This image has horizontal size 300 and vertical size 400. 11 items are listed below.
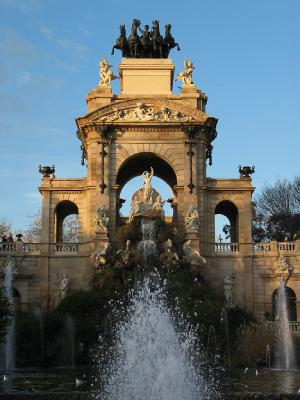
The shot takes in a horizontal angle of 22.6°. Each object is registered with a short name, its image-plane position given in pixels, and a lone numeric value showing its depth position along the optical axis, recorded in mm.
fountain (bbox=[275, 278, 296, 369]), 35191
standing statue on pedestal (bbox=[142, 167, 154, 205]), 44062
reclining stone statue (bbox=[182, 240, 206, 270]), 42031
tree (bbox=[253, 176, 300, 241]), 61438
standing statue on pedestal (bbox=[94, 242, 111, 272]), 41875
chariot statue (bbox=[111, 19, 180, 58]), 49406
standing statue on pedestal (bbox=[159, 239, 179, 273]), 40238
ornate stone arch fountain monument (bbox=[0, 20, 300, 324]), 44531
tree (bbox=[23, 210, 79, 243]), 67250
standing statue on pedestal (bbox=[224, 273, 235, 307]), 43281
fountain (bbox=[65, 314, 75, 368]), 35938
